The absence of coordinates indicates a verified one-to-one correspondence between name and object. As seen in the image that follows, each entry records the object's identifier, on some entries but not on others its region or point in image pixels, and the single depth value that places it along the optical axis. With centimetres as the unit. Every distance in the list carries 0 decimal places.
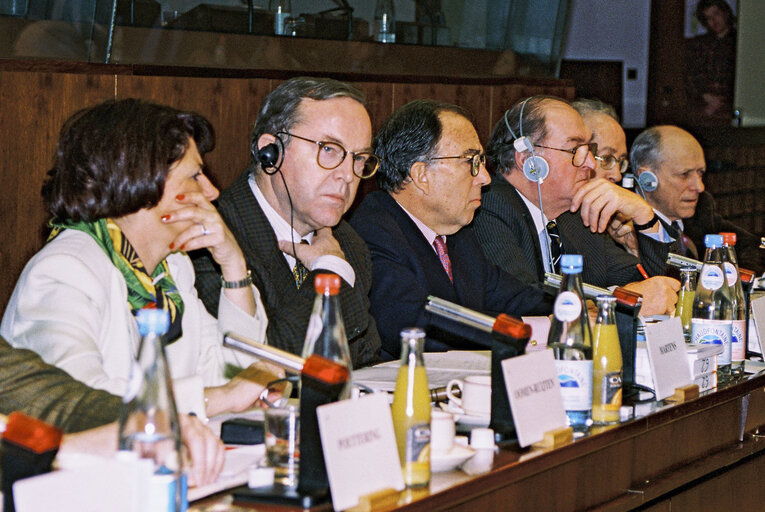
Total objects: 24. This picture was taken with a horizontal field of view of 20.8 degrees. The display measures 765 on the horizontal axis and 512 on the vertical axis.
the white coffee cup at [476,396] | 297
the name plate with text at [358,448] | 257
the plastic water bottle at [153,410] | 249
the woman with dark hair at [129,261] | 296
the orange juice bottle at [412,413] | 267
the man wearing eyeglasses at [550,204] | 410
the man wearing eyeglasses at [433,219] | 375
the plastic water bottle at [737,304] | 349
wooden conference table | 272
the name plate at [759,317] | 362
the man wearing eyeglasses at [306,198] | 347
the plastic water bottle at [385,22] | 554
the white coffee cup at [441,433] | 277
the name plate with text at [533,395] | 283
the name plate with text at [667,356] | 314
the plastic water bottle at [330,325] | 269
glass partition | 395
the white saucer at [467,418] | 294
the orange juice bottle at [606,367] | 302
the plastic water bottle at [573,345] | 296
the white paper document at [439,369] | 316
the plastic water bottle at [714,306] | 342
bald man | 524
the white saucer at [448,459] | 274
